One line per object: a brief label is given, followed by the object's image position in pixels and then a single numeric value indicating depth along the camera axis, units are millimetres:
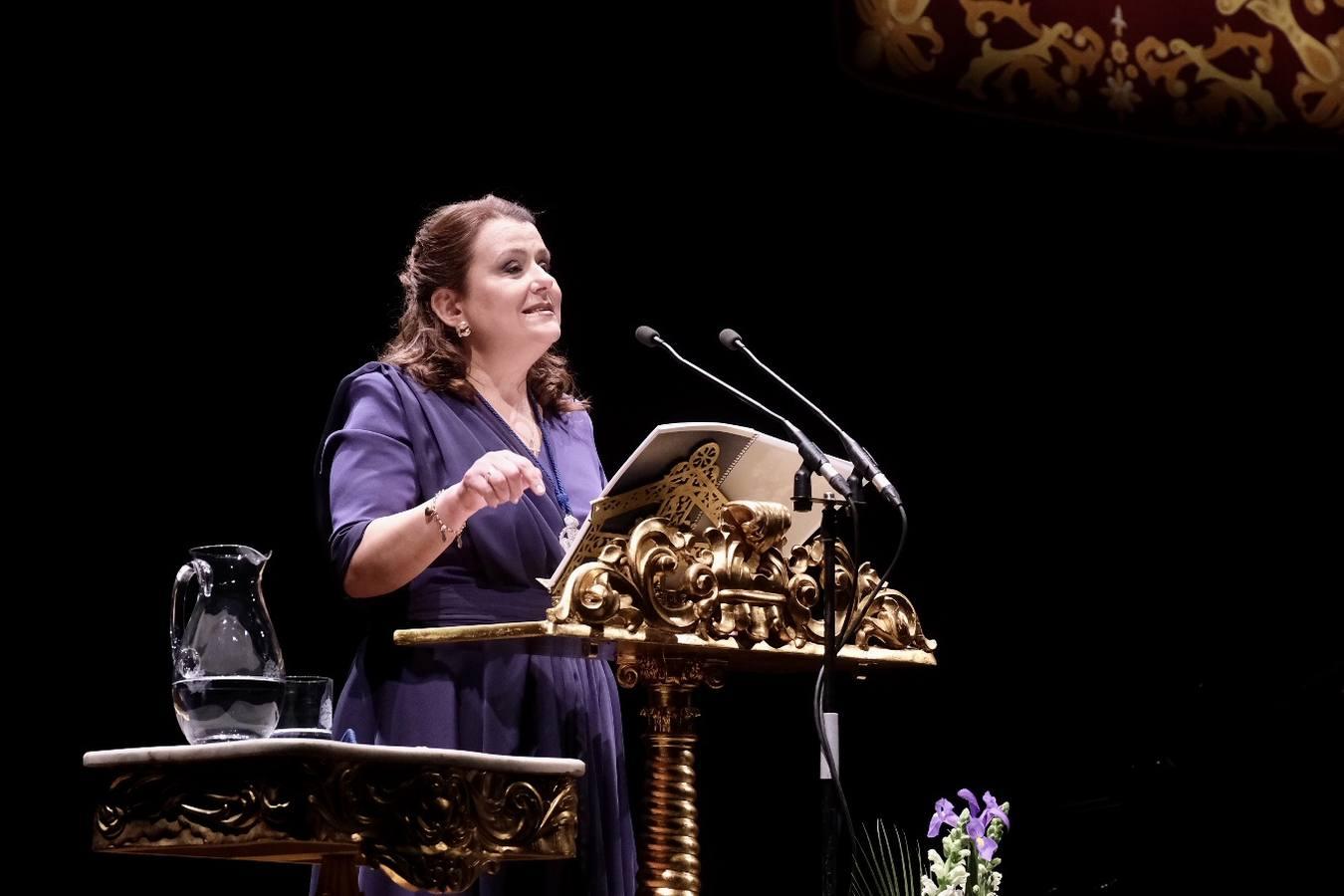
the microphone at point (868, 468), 10640
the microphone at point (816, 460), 10679
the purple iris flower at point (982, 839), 11398
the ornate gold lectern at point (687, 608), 10661
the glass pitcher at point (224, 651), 10278
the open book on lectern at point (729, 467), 10696
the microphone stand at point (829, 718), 10566
